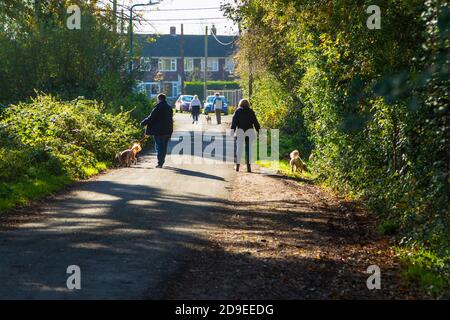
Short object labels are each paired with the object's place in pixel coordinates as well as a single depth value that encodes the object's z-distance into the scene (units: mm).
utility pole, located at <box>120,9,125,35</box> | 38000
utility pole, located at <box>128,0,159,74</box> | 38094
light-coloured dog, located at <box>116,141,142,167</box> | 23578
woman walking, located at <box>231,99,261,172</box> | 22984
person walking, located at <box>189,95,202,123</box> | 49375
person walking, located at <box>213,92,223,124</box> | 48019
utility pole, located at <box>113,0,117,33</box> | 36781
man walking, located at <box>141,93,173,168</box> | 23250
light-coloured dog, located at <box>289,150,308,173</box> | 22900
